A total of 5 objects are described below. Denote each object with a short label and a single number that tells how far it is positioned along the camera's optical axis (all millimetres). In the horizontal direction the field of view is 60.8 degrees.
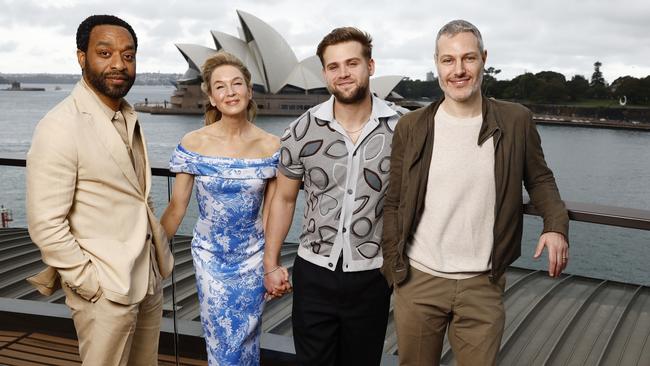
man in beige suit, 1476
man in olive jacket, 1574
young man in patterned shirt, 1743
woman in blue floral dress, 1971
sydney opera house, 45219
